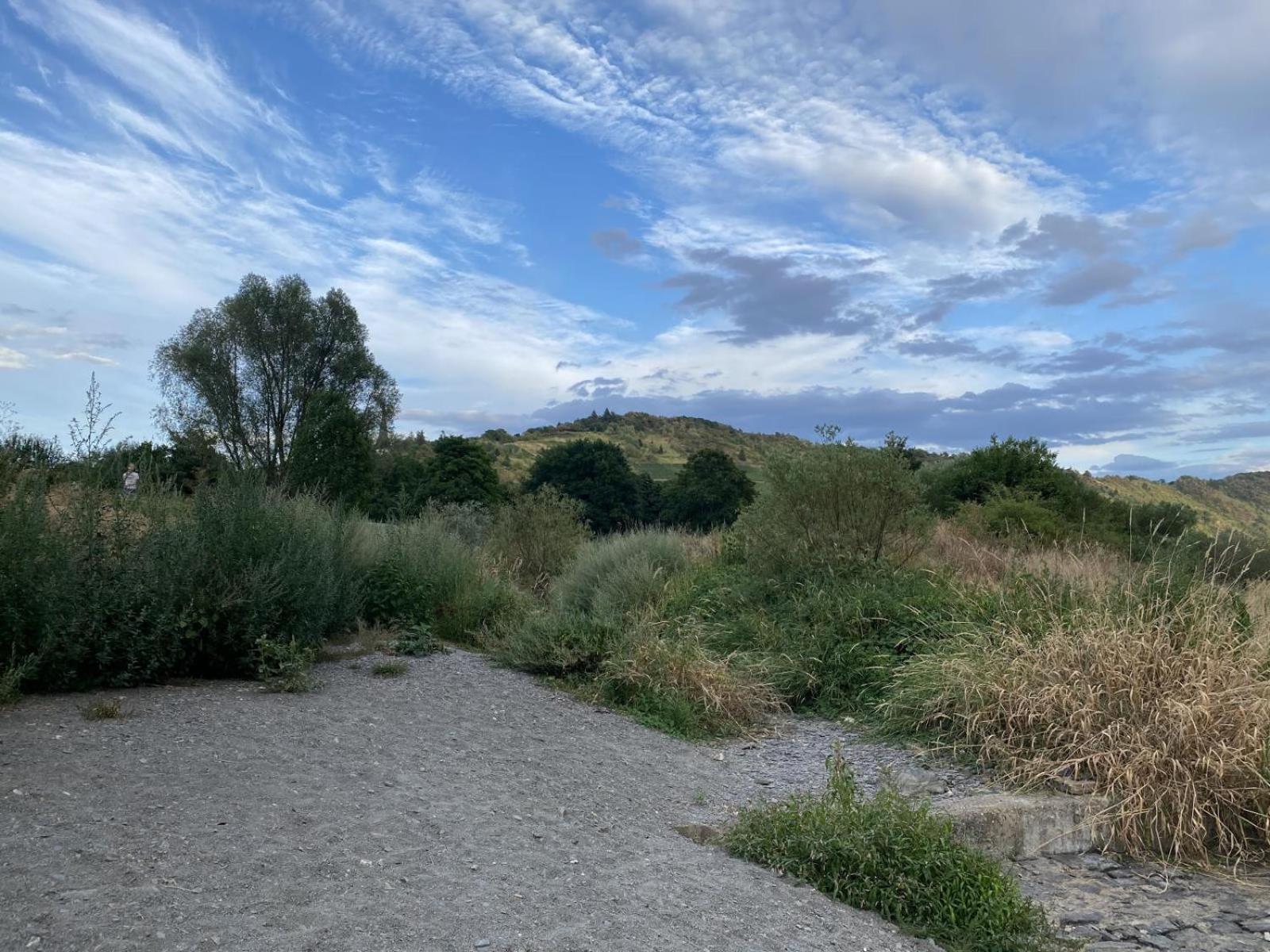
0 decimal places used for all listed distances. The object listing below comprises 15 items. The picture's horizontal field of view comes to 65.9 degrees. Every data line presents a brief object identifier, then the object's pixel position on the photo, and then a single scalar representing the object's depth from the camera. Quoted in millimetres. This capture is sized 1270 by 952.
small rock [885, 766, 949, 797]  6320
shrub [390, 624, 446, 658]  9086
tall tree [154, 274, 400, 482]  38906
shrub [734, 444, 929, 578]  10594
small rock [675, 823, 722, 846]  5084
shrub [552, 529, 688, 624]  11103
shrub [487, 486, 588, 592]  14523
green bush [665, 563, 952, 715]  8703
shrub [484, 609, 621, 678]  8859
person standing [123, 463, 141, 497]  8617
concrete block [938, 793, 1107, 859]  5469
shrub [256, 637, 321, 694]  7016
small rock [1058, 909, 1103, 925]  4824
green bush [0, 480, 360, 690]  6320
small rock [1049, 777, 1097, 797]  6055
